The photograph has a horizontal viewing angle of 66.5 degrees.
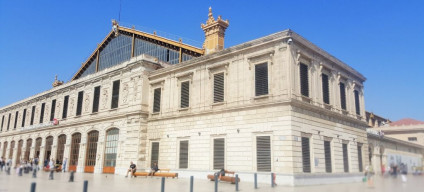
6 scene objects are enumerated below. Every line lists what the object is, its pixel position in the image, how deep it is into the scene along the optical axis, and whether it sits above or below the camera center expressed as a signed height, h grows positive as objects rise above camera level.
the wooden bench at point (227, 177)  20.48 -1.52
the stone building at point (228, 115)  22.28 +3.26
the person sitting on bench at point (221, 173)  21.59 -1.24
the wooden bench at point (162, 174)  25.47 -1.63
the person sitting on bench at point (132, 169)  27.34 -1.35
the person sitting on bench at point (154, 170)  27.05 -1.39
